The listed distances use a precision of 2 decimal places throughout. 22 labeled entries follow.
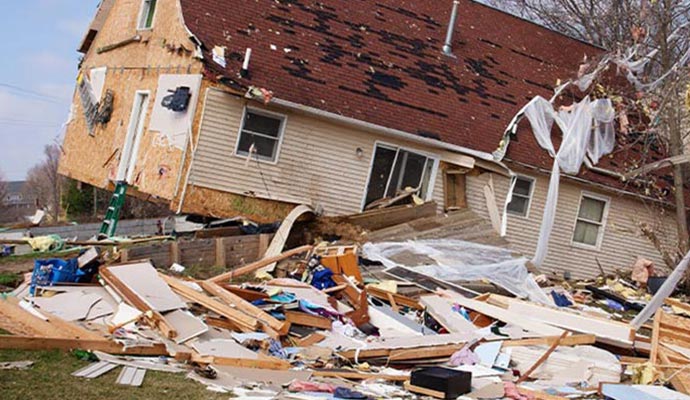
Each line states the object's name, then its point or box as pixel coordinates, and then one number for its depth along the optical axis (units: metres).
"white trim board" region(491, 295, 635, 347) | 10.59
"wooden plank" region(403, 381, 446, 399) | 7.75
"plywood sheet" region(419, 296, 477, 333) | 10.80
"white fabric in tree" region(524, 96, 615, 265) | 18.81
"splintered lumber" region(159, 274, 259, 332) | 9.74
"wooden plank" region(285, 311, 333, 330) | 10.24
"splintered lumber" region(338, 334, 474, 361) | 9.32
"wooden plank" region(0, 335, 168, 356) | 7.81
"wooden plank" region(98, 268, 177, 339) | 8.91
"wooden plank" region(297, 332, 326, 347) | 9.79
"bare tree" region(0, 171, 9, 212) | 51.57
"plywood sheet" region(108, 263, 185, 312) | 9.62
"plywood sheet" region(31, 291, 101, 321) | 9.30
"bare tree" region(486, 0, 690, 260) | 18.89
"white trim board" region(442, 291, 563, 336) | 10.79
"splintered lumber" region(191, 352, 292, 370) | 8.27
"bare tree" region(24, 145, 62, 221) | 48.13
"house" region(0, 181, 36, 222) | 52.16
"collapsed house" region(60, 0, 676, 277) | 16.12
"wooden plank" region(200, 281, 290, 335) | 9.77
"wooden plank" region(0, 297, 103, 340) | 8.48
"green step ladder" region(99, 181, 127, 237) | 17.44
